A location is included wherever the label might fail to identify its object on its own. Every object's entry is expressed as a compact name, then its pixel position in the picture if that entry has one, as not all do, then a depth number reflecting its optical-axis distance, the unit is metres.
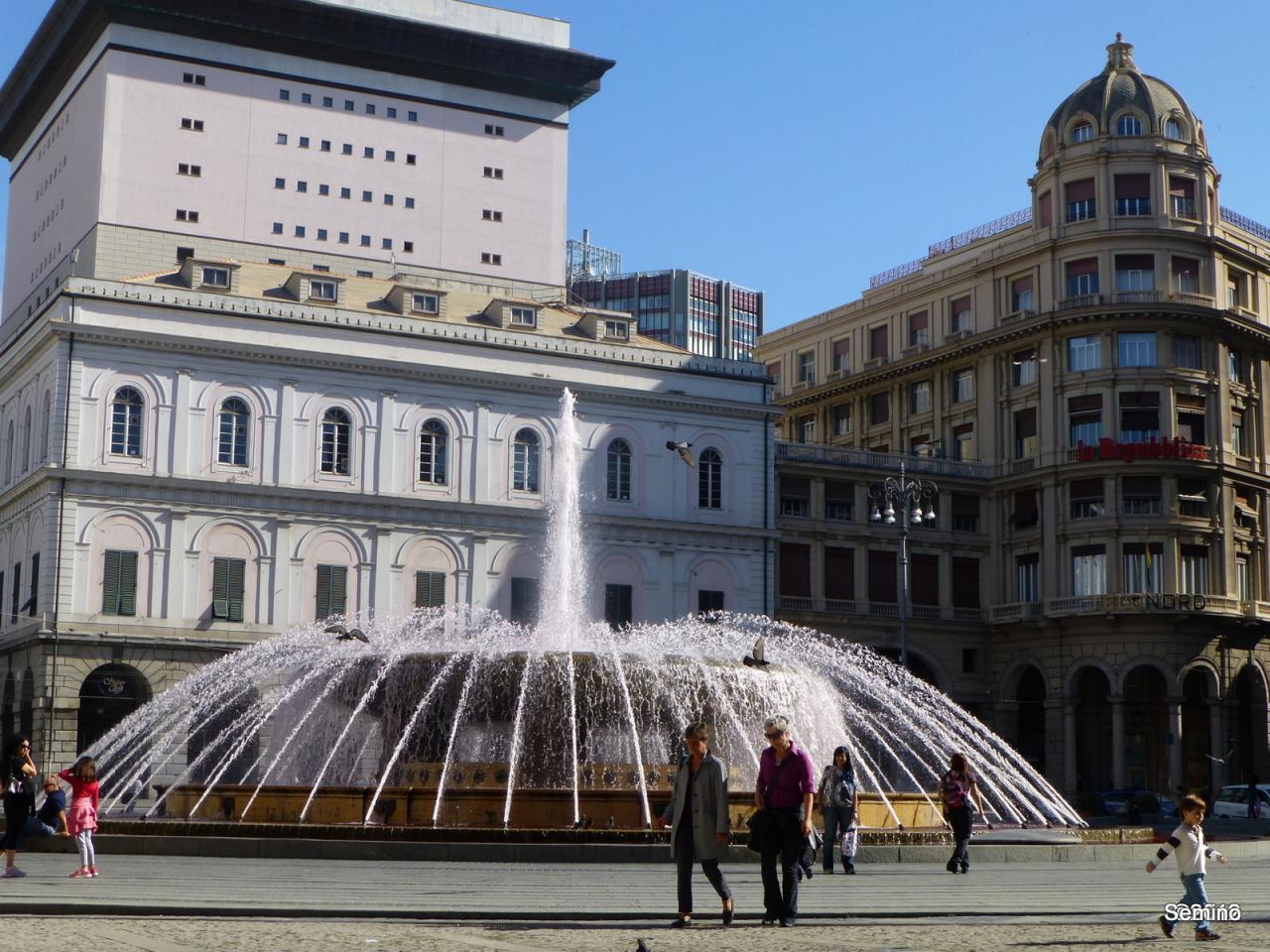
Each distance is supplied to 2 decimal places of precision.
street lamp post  48.38
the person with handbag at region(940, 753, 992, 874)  20.23
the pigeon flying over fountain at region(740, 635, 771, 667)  25.23
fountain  23.16
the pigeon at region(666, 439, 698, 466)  58.47
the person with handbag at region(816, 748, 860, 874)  20.81
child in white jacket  13.62
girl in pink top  18.53
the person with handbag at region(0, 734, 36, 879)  19.09
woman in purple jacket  14.32
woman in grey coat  14.19
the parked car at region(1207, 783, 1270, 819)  52.41
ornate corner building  62.84
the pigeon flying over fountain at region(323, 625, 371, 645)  28.77
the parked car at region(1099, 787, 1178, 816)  53.53
